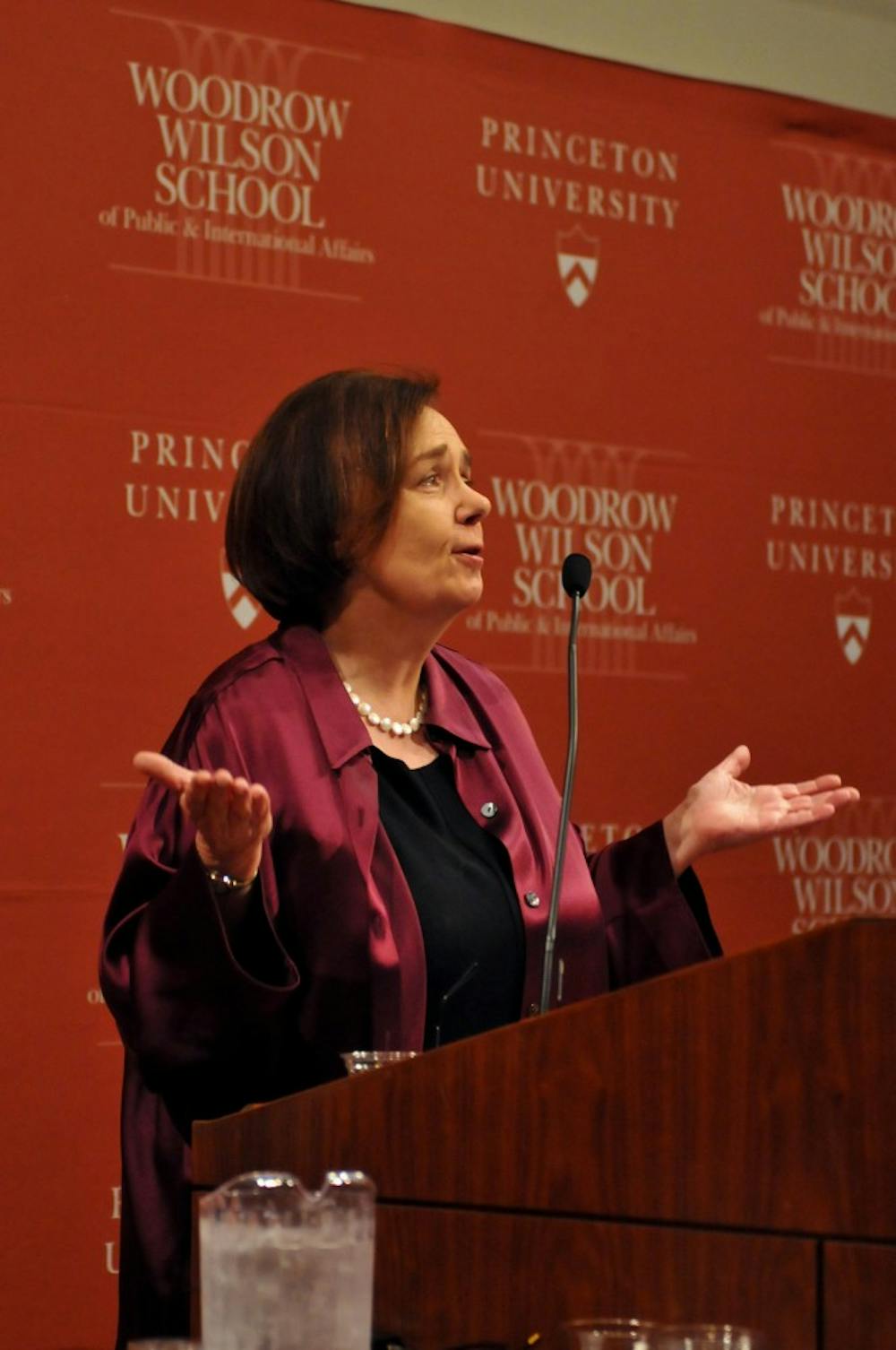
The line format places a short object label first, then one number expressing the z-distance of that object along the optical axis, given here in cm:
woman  602
